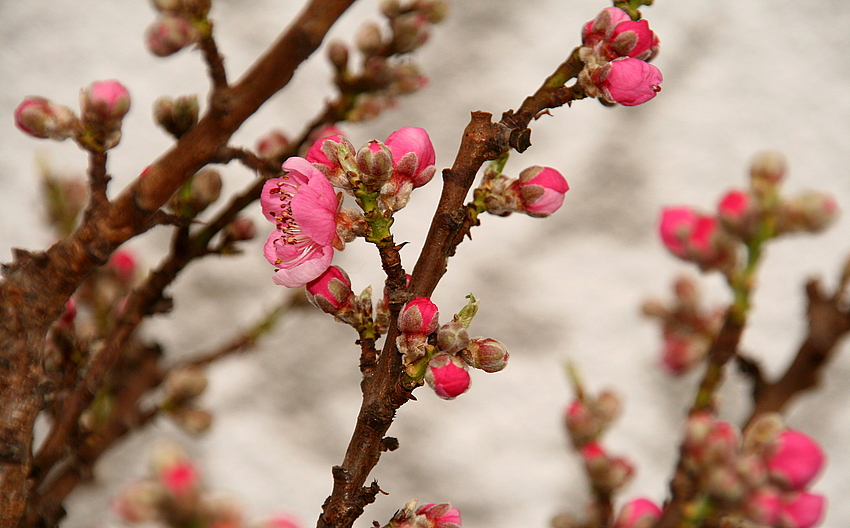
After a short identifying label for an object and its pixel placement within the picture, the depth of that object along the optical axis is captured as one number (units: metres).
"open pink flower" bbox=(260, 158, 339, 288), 1.02
